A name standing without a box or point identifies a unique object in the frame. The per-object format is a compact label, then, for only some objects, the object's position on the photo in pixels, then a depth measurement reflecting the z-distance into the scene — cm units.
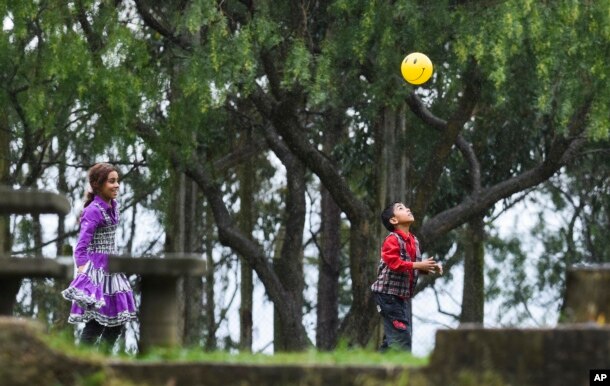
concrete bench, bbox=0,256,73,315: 1636
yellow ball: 3687
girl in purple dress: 2398
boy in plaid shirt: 2695
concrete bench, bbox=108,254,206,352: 1639
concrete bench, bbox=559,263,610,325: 1506
